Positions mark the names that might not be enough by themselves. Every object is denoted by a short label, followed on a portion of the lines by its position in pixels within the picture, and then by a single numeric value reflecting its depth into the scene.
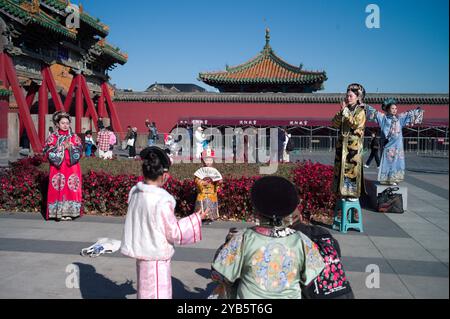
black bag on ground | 7.61
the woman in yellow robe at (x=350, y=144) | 5.78
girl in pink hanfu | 2.88
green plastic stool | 6.14
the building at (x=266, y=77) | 28.19
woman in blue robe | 7.58
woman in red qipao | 6.75
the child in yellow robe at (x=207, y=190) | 6.73
